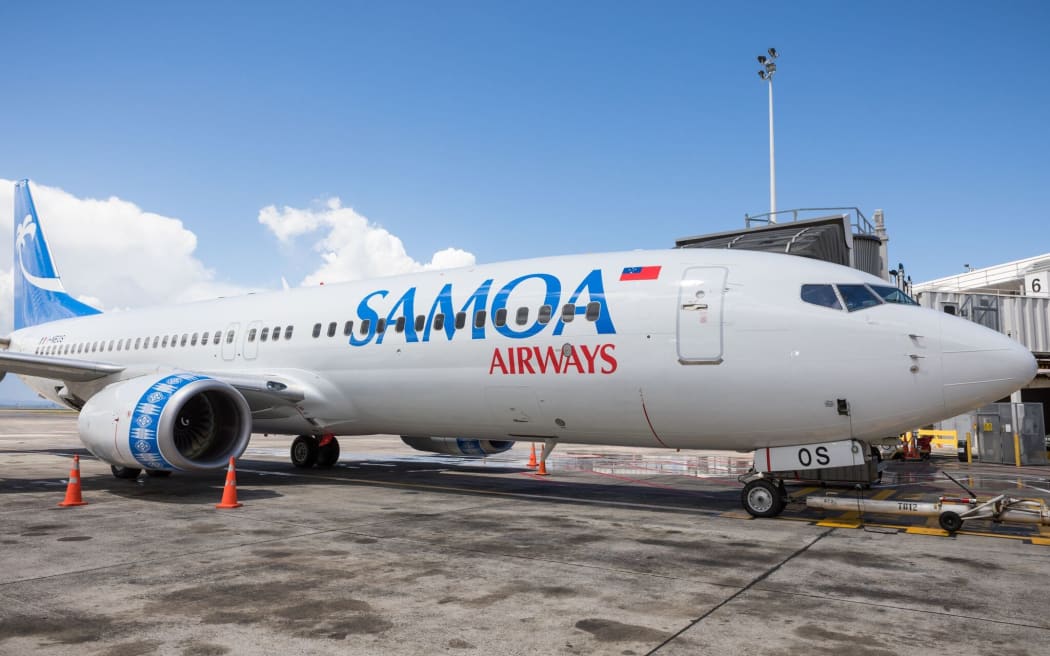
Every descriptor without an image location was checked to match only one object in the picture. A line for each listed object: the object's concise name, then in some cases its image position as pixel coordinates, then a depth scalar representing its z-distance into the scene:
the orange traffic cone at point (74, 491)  10.50
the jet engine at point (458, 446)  14.93
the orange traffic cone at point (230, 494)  10.43
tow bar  8.37
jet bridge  18.75
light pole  32.38
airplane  8.59
